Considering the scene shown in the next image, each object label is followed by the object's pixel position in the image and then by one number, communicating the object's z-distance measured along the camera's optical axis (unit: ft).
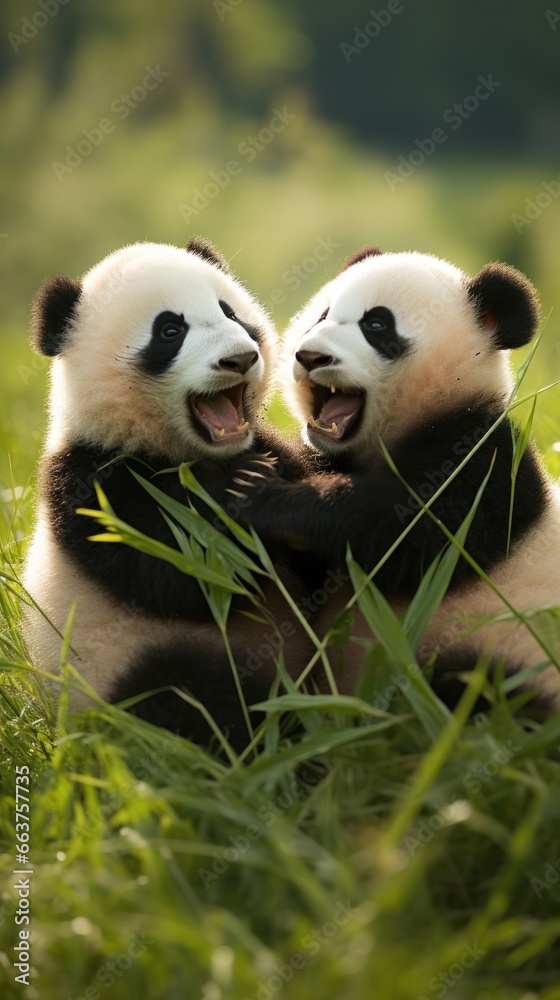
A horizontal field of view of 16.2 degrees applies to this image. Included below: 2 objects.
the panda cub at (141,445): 21.12
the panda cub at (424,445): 20.77
